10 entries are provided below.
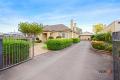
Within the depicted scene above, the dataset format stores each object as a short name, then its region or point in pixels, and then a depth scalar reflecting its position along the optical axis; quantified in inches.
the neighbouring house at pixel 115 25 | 317.7
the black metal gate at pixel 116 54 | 76.4
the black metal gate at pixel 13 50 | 131.0
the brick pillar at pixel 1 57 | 125.7
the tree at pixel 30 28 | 473.2
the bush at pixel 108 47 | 264.9
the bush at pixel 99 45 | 291.8
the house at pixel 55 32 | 646.8
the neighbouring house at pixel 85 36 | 1281.5
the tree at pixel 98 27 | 1150.8
